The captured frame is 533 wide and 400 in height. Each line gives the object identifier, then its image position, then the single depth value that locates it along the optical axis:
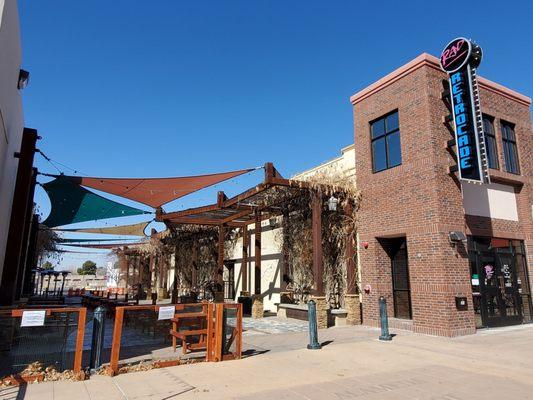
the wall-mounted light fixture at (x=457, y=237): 10.28
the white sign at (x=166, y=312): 7.00
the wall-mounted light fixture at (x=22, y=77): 10.18
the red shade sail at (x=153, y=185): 12.27
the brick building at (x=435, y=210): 10.41
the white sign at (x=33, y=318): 5.81
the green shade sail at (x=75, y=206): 12.95
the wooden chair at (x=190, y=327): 7.38
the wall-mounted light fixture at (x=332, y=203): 12.38
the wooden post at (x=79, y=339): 5.98
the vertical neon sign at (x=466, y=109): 10.12
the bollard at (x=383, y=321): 9.38
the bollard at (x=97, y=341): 6.32
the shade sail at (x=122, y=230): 24.00
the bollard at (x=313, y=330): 8.34
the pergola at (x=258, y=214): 12.13
